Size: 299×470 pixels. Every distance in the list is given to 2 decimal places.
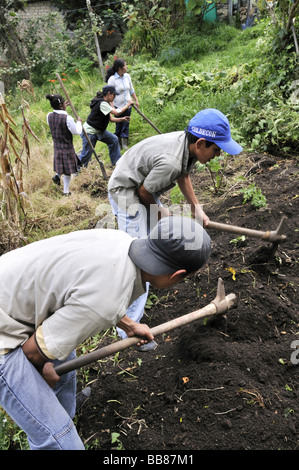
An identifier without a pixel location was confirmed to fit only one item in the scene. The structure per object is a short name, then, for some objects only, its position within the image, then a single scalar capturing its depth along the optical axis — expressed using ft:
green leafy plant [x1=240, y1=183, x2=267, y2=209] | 13.17
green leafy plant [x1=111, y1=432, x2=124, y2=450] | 7.41
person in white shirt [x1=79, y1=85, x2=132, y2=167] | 19.54
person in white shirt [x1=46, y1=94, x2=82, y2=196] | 18.40
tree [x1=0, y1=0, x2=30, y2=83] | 40.09
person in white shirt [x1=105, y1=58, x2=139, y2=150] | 22.36
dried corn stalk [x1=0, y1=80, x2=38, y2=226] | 12.24
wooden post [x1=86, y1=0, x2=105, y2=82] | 34.08
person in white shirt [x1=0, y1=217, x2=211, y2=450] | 5.20
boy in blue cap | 8.71
